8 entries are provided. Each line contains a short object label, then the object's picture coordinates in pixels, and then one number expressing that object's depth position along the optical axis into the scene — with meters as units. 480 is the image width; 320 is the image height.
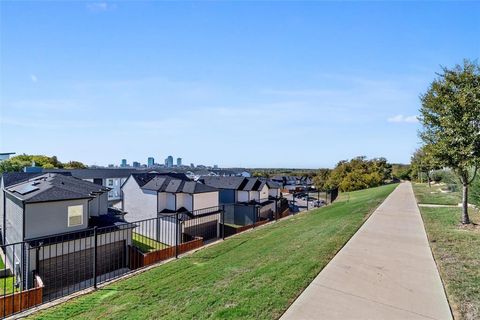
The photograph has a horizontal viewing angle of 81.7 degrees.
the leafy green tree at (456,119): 8.45
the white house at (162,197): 20.38
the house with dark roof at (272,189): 32.44
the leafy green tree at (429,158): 9.62
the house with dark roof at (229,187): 29.11
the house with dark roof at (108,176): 36.51
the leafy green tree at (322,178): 54.27
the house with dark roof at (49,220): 10.47
